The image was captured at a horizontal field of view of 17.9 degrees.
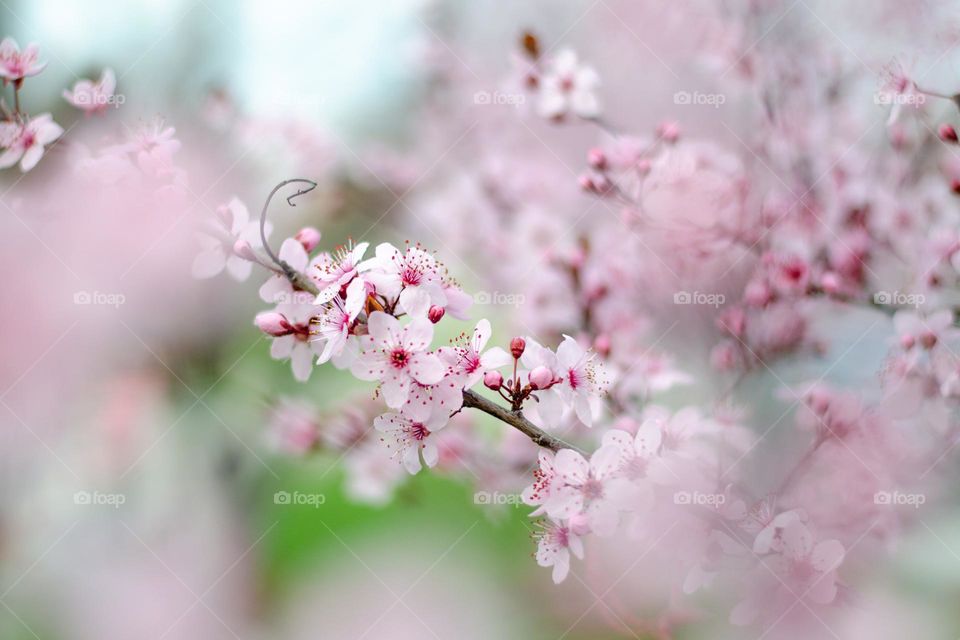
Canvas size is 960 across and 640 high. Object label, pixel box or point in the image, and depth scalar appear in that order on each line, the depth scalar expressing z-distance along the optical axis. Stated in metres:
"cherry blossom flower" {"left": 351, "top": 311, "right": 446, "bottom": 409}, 0.71
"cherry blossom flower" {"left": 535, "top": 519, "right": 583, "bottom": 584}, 0.74
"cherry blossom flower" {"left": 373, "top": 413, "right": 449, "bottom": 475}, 0.72
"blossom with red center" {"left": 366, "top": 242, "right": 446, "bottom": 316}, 0.71
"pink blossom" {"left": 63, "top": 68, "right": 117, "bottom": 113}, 0.77
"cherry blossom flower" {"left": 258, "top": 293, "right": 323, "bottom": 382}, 0.73
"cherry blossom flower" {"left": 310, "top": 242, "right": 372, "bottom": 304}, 0.71
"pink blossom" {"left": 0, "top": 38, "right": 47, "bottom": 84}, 0.78
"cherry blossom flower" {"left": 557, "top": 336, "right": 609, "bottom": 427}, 0.72
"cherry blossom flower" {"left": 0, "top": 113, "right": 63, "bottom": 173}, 0.77
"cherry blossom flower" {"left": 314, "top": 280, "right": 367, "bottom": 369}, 0.71
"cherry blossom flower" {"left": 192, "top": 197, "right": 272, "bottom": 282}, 0.74
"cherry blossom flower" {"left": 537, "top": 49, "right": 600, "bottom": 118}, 0.88
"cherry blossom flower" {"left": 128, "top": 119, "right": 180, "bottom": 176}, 0.76
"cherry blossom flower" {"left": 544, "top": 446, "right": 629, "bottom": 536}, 0.72
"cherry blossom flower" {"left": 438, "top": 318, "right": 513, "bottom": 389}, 0.71
